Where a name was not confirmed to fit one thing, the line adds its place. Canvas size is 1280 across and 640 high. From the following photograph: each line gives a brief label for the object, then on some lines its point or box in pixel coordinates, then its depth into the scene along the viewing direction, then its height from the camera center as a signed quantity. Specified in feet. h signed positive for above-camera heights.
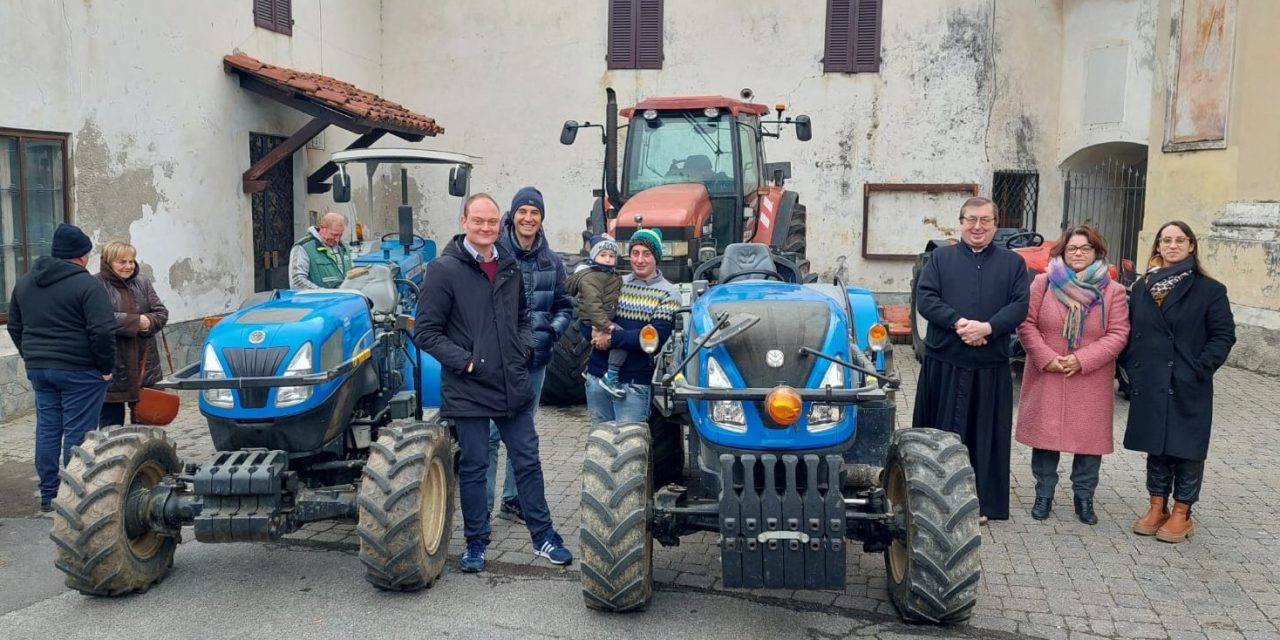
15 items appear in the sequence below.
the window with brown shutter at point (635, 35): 47.80 +8.19
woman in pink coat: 18.21 -2.10
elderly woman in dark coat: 20.31 -2.28
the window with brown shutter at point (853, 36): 46.78 +8.18
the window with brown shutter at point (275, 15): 37.78 +7.08
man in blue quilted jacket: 17.39 -1.07
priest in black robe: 17.40 -1.94
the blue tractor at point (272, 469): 14.26 -3.73
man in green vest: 23.18 -1.10
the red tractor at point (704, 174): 29.71 +1.25
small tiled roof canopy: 35.53 +4.11
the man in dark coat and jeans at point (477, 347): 15.38 -1.98
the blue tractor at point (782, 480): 12.84 -3.30
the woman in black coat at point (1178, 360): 17.48 -2.23
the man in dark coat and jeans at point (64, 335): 18.57 -2.33
